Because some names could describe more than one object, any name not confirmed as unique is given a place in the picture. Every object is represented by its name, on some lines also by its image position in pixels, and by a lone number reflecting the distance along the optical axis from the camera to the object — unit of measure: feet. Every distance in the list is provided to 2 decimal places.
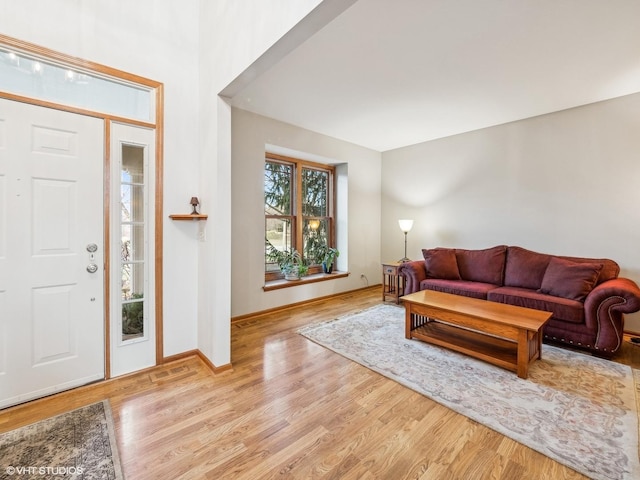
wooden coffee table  7.69
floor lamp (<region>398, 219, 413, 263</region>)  15.60
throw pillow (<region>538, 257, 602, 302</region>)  9.68
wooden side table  14.65
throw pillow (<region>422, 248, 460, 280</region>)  13.57
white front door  6.33
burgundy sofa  8.66
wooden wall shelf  8.13
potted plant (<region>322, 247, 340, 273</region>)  16.37
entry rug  4.74
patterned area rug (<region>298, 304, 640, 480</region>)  5.25
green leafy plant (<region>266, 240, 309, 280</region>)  14.52
